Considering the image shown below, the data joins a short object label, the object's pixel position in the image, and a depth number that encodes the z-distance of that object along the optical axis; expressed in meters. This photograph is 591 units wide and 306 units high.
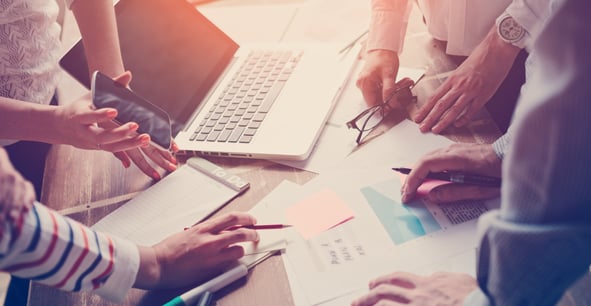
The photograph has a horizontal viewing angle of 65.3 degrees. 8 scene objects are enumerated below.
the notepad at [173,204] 0.84
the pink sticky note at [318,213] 0.77
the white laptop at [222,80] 0.96
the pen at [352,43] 1.16
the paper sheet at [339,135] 0.89
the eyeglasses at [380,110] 0.95
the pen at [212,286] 0.68
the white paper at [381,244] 0.68
